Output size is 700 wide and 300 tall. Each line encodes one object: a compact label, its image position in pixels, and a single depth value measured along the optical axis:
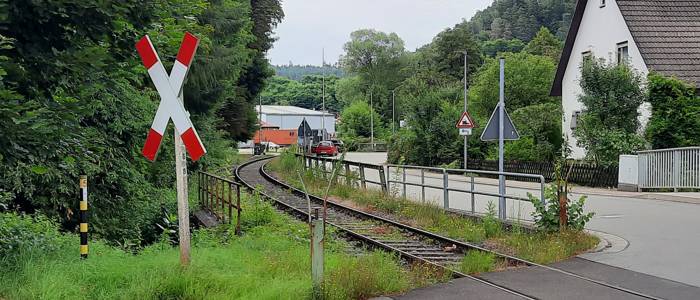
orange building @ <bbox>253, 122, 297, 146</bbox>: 107.01
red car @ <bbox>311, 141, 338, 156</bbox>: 61.56
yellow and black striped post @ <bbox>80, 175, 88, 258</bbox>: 8.00
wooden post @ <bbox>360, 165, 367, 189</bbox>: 20.45
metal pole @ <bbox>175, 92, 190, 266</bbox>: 6.23
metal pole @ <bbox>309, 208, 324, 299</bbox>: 6.57
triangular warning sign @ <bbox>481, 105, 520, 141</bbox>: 13.48
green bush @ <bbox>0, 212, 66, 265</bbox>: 7.47
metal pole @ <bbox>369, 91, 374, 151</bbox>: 89.62
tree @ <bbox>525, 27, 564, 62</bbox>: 73.62
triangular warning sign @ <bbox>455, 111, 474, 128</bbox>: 25.00
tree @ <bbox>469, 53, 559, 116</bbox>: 51.47
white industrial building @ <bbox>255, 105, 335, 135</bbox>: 124.00
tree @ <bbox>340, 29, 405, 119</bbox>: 114.44
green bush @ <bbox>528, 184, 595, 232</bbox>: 10.70
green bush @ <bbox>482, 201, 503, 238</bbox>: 11.73
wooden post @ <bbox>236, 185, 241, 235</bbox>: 11.95
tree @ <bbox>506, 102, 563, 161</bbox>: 34.72
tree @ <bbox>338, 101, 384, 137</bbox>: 96.88
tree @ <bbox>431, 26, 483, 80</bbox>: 88.75
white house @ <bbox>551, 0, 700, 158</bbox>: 29.11
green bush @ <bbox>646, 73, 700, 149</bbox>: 25.20
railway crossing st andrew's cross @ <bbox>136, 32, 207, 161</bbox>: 5.98
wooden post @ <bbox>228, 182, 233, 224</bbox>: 13.18
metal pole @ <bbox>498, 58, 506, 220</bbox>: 12.72
